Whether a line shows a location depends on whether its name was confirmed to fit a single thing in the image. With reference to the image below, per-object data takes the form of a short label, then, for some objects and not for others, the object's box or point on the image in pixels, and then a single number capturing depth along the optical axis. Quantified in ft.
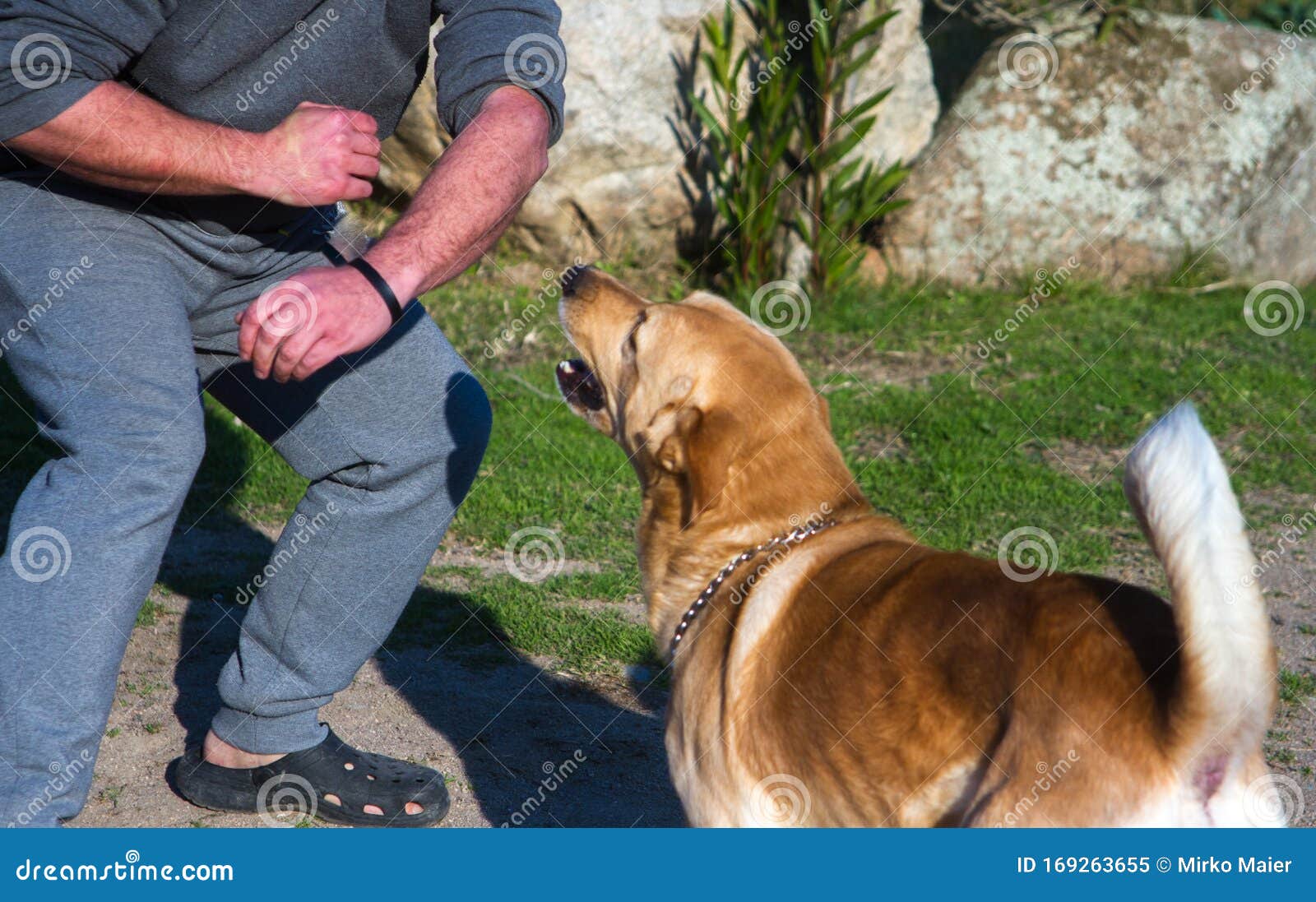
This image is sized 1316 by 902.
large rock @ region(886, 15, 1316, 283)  28.63
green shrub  26.25
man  8.57
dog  7.09
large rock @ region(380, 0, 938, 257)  26.89
